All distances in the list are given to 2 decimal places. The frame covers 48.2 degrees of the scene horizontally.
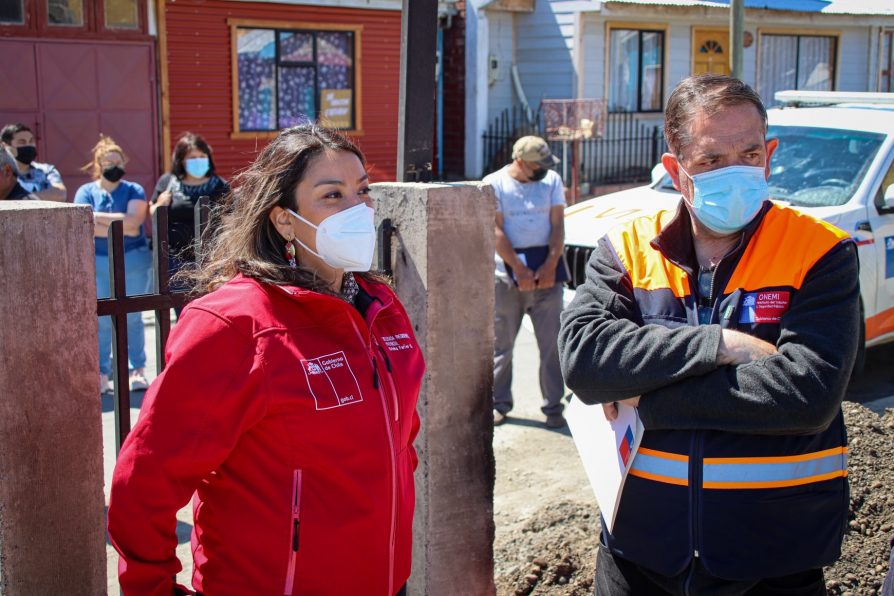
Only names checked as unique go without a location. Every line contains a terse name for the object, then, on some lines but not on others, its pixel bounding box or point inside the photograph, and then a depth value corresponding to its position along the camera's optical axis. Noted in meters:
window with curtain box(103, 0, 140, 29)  14.06
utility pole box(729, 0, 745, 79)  9.81
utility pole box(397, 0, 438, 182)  3.68
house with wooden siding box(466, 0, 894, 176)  18.86
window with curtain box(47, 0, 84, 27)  13.60
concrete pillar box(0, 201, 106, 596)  2.62
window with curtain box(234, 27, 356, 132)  16.11
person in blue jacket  2.32
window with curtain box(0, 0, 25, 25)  13.29
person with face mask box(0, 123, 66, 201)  7.98
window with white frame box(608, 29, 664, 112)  19.97
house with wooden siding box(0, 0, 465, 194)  13.59
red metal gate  13.39
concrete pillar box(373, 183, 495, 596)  3.44
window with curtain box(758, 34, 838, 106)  22.17
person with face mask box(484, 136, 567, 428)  6.78
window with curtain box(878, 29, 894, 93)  23.34
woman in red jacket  2.09
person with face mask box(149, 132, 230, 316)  7.38
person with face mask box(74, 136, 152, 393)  7.34
